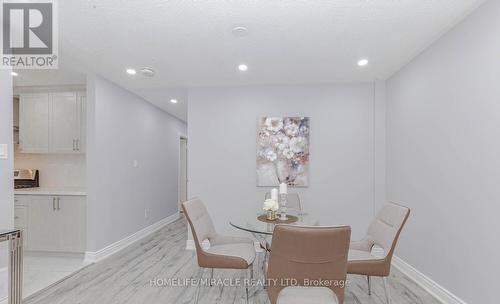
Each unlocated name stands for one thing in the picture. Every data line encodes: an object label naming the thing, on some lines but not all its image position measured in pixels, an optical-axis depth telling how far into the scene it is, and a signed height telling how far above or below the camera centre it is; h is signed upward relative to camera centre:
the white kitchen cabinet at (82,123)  3.68 +0.42
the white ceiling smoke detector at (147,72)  3.22 +1.04
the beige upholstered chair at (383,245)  2.03 -0.78
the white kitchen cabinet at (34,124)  3.77 +0.42
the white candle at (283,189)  2.49 -0.35
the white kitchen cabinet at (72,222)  3.39 -0.92
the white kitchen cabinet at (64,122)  3.70 +0.44
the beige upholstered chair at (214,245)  2.21 -0.90
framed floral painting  3.74 +0.01
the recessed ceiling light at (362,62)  2.96 +1.06
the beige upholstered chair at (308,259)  1.48 -0.63
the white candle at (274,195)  2.44 -0.40
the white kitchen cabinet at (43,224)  3.43 -0.95
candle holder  2.52 -0.53
